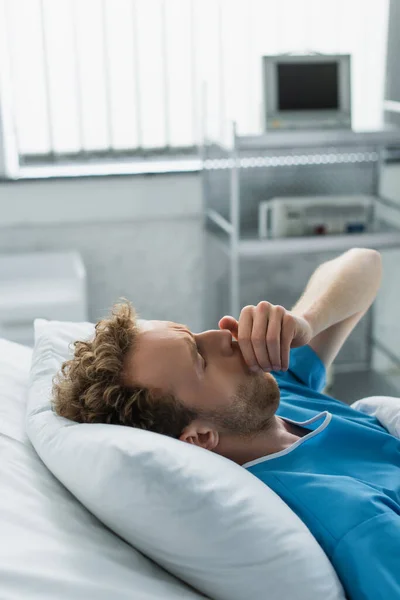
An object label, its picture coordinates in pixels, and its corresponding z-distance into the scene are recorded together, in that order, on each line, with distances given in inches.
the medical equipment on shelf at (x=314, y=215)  106.9
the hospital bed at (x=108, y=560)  32.3
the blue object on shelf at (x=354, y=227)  109.1
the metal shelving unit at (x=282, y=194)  107.7
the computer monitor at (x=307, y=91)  104.7
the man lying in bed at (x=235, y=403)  44.2
